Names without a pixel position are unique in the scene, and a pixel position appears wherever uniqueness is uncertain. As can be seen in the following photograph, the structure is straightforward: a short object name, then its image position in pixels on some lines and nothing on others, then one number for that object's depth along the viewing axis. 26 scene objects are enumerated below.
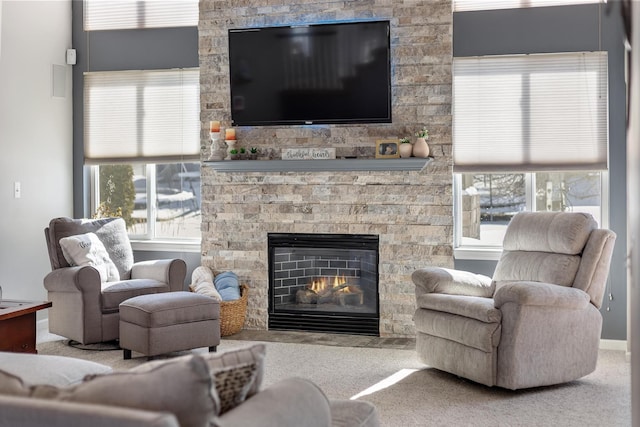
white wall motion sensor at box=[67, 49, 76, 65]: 6.74
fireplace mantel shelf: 5.71
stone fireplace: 5.79
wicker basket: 5.90
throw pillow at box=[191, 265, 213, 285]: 6.12
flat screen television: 5.80
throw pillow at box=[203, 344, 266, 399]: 1.84
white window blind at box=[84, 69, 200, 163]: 6.56
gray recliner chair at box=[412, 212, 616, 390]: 4.26
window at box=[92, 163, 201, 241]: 6.68
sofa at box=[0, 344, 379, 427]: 1.49
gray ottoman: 4.86
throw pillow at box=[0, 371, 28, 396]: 1.64
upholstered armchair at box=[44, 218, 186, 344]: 5.31
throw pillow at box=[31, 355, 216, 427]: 1.54
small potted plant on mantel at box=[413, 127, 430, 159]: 5.67
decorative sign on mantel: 5.90
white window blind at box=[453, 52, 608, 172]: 5.57
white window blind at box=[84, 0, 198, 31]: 6.56
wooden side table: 4.39
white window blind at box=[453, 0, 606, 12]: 5.67
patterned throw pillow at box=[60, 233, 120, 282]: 5.55
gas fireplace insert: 6.01
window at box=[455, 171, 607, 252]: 5.68
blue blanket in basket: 6.03
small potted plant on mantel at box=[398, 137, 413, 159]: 5.71
